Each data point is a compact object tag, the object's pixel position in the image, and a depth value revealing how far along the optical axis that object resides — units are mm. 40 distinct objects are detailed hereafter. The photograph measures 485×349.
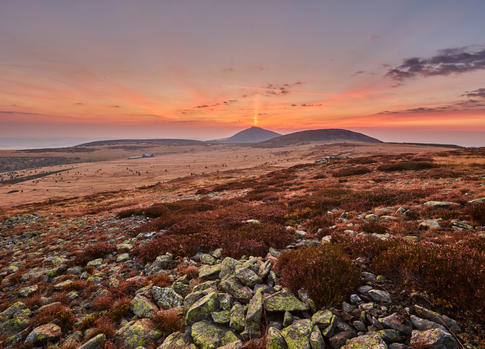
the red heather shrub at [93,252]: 8883
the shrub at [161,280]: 6200
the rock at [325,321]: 3589
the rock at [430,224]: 7314
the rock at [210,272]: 6305
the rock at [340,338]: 3385
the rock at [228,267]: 6098
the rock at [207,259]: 7496
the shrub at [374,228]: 7634
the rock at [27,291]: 6493
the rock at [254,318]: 3936
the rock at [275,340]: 3477
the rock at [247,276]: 5305
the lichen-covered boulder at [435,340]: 2918
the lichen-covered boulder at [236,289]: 4814
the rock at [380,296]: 3984
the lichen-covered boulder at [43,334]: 4426
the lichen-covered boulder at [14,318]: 4971
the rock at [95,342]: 4078
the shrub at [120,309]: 5039
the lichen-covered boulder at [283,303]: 4148
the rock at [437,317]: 3232
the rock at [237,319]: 4098
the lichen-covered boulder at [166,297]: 5292
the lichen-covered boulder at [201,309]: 4453
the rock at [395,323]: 3340
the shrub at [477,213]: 7228
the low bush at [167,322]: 4469
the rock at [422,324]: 3205
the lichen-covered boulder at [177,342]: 3896
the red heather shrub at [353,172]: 26484
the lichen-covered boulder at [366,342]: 3111
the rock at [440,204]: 9289
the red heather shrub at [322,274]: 4305
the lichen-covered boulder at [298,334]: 3439
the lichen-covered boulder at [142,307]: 5004
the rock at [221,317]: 4250
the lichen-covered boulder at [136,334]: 4203
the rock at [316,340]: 3357
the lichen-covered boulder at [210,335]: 3838
